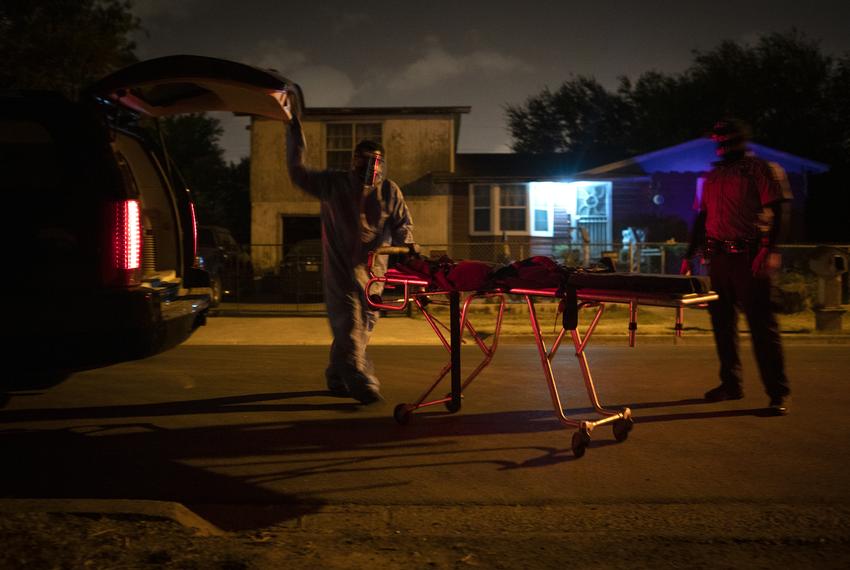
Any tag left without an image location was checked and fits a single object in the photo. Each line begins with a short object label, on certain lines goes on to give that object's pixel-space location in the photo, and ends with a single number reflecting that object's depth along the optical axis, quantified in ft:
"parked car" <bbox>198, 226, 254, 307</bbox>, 49.08
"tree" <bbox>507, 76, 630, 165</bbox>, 171.83
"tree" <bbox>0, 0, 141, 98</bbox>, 63.21
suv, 14.32
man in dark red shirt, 19.15
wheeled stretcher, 14.49
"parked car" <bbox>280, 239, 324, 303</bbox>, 51.90
